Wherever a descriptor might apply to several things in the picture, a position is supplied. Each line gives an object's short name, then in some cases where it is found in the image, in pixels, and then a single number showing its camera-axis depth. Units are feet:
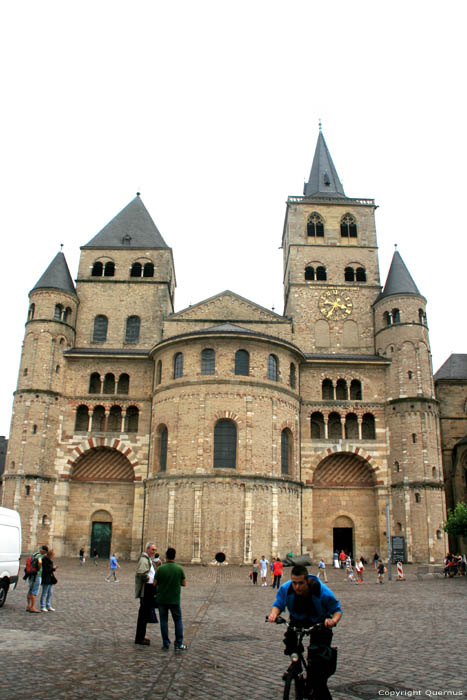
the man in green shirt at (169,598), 34.09
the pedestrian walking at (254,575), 87.86
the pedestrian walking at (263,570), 85.94
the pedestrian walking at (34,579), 48.34
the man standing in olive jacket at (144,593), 35.78
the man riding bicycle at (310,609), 19.93
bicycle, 19.90
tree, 106.42
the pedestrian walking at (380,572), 93.97
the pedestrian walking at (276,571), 81.41
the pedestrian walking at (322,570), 99.25
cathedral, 119.14
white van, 51.13
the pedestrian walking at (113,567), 85.29
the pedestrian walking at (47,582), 48.93
